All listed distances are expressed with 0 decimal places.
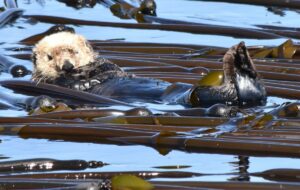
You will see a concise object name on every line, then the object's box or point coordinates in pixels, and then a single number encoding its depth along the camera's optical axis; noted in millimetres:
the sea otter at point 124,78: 13180
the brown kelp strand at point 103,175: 8891
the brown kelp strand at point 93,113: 11672
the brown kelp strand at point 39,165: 9242
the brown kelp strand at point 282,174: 8694
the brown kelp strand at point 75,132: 10430
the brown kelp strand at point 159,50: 16625
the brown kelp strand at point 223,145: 9474
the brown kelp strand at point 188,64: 14687
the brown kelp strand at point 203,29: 17812
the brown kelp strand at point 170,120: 11180
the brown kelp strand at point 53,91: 13047
